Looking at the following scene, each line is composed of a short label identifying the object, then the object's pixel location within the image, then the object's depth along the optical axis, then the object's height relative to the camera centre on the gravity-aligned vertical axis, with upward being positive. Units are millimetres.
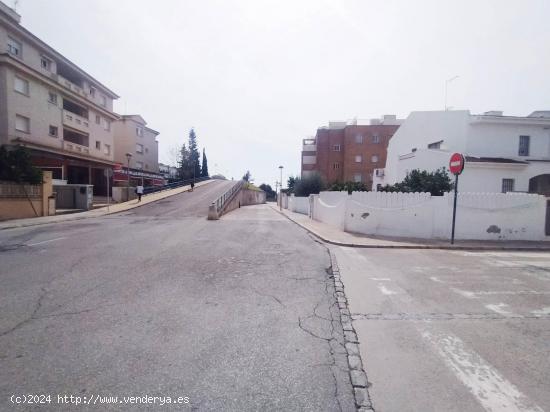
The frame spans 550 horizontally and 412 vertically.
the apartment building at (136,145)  45066 +6305
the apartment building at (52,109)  22547 +6602
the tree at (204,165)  80750 +6060
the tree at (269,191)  101975 -446
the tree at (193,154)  67144 +7774
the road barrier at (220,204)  21069 -1298
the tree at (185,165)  65000 +4839
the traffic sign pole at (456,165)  11922 +1202
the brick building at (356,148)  51656 +7509
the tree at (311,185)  36750 +745
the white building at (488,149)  21984 +3865
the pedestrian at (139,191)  30922 -517
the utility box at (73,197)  24203 -1028
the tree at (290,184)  48769 +1113
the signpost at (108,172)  23969 +1016
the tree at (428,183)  17719 +669
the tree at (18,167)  16984 +847
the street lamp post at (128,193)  31984 -781
